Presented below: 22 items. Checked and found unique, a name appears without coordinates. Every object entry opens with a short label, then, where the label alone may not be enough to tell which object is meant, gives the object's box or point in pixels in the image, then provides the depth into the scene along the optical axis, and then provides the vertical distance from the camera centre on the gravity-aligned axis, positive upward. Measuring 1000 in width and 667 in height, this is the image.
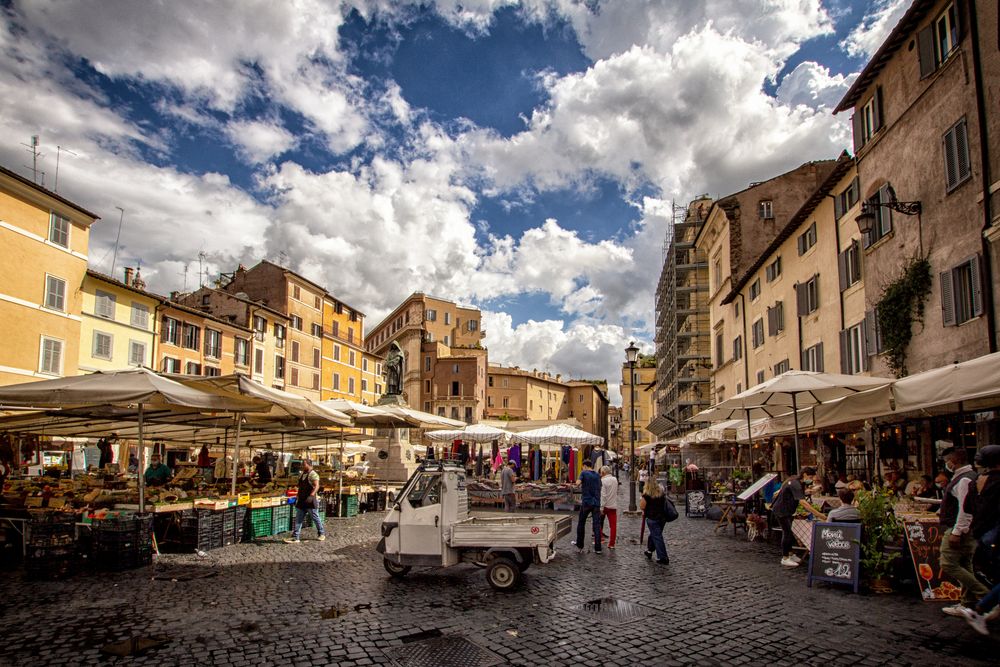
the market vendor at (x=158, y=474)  15.92 -1.18
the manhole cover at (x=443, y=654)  6.13 -2.20
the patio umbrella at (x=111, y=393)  10.32 +0.53
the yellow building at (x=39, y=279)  28.55 +6.77
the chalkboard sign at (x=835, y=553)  8.96 -1.74
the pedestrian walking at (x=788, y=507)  11.38 -1.38
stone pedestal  28.12 -1.45
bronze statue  35.75 +3.06
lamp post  21.08 +2.14
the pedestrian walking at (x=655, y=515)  11.59 -1.58
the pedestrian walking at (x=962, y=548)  7.28 -1.37
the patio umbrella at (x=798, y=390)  11.57 +0.68
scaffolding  46.75 +8.14
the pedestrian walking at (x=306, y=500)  13.57 -1.52
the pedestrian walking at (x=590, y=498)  13.09 -1.43
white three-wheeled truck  9.47 -1.59
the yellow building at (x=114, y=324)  34.66 +5.64
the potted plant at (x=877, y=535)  8.83 -1.48
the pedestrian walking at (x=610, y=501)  13.54 -1.53
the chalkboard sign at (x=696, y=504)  20.92 -2.43
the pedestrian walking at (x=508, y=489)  20.39 -1.95
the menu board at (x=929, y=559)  8.27 -1.68
